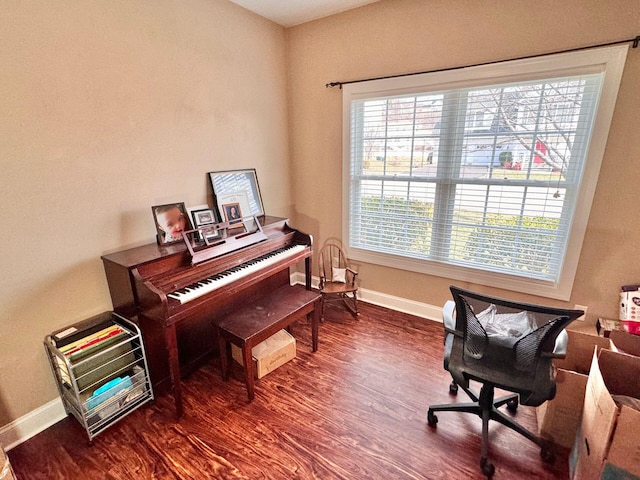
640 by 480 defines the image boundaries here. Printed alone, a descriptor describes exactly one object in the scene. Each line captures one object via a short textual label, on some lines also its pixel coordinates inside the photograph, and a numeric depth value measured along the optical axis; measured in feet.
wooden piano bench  6.17
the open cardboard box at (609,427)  3.69
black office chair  4.36
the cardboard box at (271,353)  6.96
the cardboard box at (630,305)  6.52
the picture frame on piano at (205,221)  6.78
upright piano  5.58
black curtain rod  5.86
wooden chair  9.49
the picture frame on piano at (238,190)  8.14
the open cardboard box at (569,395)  4.92
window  6.61
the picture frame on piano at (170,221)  6.64
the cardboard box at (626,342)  5.84
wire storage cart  5.35
